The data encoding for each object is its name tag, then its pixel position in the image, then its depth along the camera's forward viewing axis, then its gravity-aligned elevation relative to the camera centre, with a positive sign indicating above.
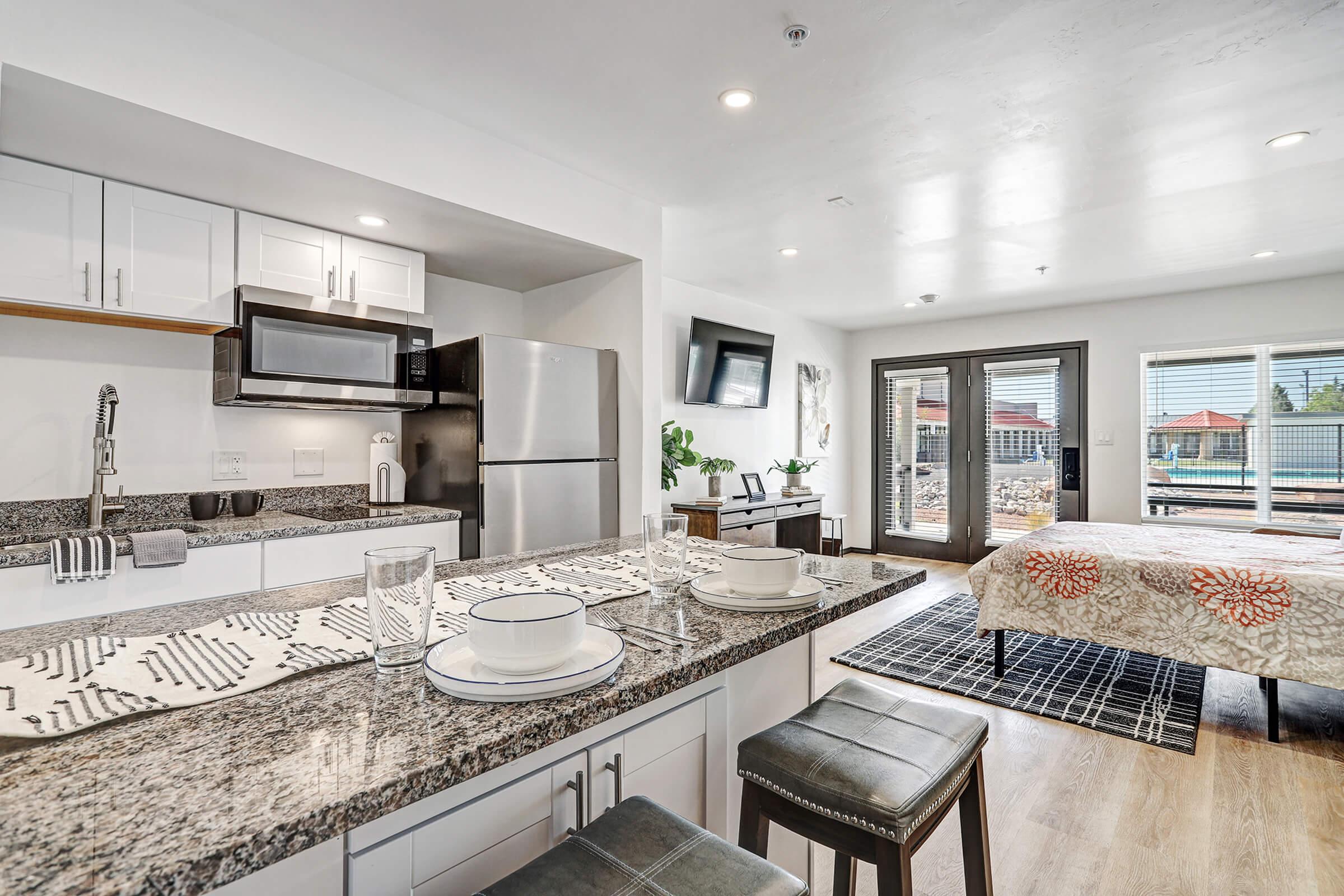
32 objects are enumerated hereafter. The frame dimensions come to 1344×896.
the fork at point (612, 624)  0.94 -0.27
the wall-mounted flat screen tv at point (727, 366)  4.97 +0.68
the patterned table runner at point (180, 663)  0.71 -0.27
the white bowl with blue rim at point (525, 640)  0.77 -0.23
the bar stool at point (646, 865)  0.80 -0.52
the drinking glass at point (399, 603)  0.80 -0.19
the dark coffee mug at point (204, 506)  2.58 -0.21
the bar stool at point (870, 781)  1.05 -0.55
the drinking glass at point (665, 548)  1.12 -0.17
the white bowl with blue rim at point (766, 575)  1.14 -0.22
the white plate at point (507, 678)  0.74 -0.26
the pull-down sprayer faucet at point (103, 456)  2.35 -0.02
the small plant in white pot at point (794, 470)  5.57 -0.16
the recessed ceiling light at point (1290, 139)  2.58 +1.24
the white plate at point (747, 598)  1.11 -0.26
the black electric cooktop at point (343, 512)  2.73 -0.27
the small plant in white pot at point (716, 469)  4.76 -0.13
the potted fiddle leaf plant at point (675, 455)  4.41 -0.03
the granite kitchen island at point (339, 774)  0.48 -0.29
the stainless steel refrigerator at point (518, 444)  2.86 +0.03
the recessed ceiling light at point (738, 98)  2.27 +1.24
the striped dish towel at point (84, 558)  1.85 -0.31
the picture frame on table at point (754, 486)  5.31 -0.29
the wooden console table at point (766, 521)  4.43 -0.52
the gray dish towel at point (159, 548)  1.99 -0.30
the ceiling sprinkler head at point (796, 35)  1.92 +1.23
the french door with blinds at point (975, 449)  5.82 +0.01
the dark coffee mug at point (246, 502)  2.68 -0.21
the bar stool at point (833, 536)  6.21 -0.82
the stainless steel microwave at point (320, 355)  2.47 +0.39
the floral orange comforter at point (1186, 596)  2.50 -0.62
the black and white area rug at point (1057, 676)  2.82 -1.14
